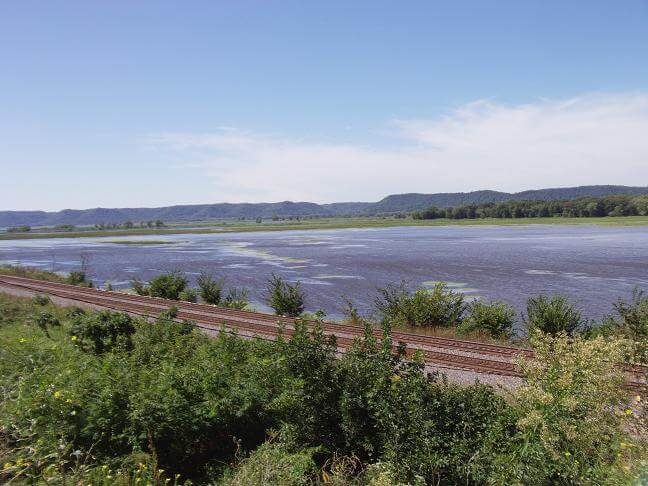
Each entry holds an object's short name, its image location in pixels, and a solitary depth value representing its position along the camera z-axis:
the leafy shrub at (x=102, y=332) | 14.84
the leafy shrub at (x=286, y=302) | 26.78
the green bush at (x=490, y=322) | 20.73
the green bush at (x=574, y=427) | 7.04
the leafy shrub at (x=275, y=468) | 7.13
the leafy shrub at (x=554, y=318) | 18.80
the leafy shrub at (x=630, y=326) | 16.35
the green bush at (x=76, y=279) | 41.67
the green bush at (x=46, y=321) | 18.42
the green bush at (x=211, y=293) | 32.34
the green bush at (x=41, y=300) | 26.94
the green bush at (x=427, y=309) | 22.30
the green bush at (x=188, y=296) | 32.72
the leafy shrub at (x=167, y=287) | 34.06
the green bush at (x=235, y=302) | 29.14
